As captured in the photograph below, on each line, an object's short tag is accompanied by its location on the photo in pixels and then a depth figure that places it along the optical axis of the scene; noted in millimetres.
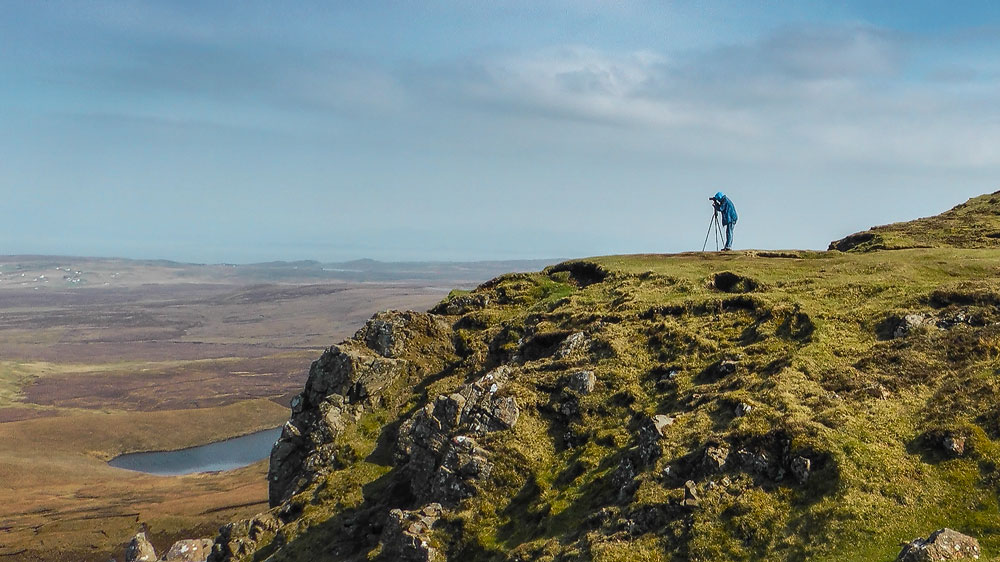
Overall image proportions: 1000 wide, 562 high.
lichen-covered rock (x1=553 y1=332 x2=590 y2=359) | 32000
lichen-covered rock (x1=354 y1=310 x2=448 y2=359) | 36812
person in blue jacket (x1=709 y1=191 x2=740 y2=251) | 49375
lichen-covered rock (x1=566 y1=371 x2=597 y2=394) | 27703
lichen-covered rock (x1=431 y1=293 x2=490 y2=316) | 43344
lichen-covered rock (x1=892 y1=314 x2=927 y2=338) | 25938
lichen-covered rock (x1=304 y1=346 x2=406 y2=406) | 34219
